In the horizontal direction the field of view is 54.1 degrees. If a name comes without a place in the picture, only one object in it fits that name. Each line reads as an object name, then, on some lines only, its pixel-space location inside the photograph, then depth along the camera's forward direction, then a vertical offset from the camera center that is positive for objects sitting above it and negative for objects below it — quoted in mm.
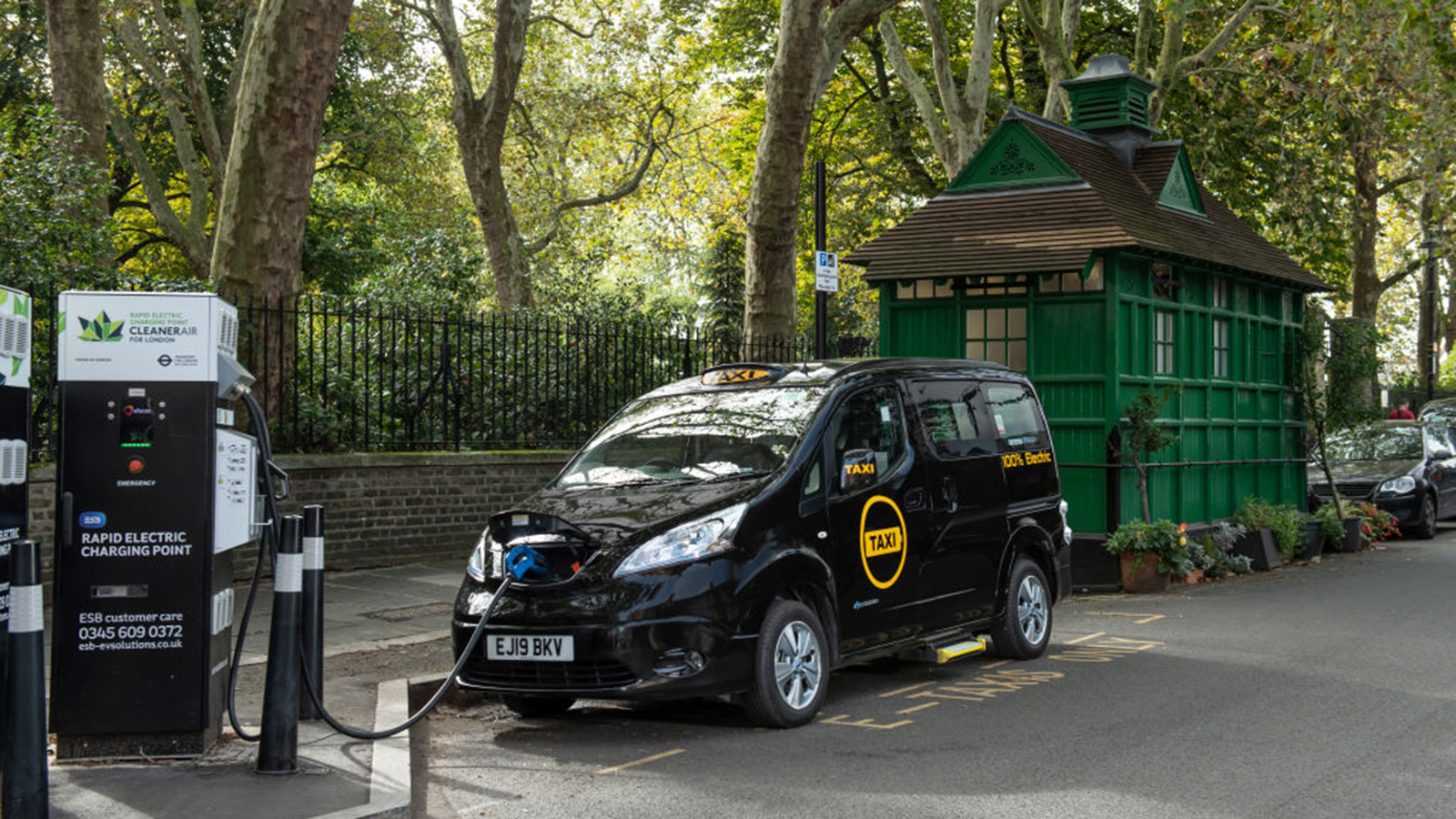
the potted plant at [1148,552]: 14172 -1165
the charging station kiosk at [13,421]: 5844 +65
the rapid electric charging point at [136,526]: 6273 -396
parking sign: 13859 +1595
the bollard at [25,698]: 5152 -951
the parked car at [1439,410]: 27725 +536
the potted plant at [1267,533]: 16844 -1172
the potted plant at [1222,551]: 15734 -1285
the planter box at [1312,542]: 18125 -1373
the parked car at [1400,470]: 21375 -539
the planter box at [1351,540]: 19469 -1417
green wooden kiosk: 14766 +1596
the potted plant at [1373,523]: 20203 -1256
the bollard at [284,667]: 6117 -1000
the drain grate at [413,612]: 11070 -1392
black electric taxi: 7121 -598
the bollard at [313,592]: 6719 -741
